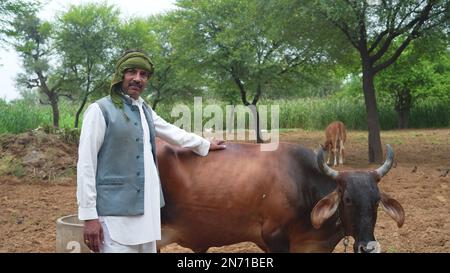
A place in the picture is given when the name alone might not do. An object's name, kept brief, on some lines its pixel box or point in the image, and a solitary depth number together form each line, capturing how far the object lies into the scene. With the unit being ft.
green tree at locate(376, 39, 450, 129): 93.66
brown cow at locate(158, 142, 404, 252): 14.08
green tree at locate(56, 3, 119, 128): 72.02
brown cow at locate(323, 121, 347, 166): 44.13
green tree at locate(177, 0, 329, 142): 61.46
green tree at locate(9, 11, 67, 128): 80.84
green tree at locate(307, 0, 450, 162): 38.81
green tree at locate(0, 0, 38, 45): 44.81
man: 10.52
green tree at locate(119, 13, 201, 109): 77.20
